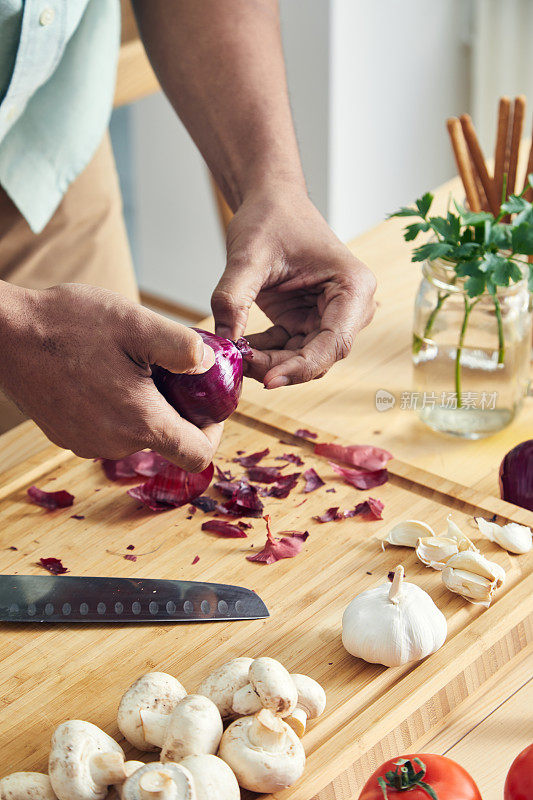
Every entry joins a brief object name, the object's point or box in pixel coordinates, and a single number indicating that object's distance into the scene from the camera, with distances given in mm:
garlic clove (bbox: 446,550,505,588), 917
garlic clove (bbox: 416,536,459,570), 942
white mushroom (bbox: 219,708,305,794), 794
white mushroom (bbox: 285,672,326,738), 835
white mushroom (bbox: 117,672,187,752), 823
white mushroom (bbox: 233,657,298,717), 803
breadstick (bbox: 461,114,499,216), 1130
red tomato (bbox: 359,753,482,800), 765
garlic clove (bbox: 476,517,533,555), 956
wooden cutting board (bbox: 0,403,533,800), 858
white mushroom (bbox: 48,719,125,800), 789
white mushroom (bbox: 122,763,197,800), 758
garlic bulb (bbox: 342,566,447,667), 868
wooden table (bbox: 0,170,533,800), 864
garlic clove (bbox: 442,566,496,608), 916
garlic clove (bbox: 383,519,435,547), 964
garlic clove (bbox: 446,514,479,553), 939
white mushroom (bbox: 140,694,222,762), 797
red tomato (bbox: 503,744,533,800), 771
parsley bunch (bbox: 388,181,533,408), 1006
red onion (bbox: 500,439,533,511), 1002
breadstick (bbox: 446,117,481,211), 1145
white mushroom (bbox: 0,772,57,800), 795
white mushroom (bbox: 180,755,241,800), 777
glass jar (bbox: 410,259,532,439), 1057
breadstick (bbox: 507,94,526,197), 1138
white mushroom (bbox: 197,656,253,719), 828
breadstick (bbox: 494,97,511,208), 1138
